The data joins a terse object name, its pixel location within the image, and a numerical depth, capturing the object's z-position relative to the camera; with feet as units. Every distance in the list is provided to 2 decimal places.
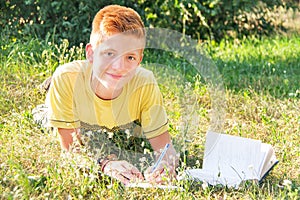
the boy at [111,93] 10.56
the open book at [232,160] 10.20
